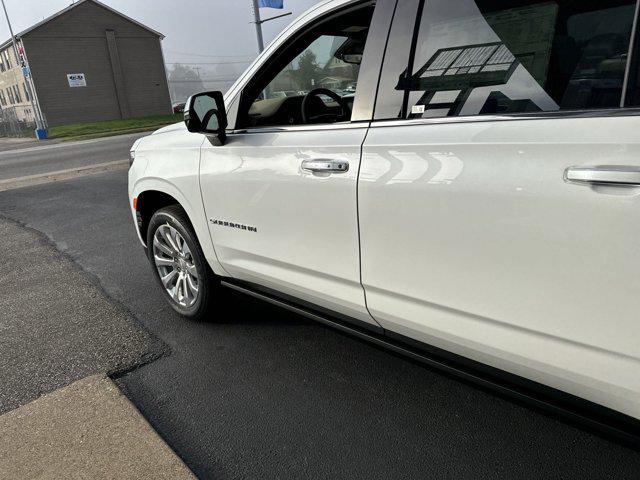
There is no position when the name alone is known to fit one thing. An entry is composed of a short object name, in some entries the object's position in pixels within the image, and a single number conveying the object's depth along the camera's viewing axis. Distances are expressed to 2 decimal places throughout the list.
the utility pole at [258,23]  15.30
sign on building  38.09
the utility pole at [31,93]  29.33
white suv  1.39
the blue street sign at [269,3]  14.10
